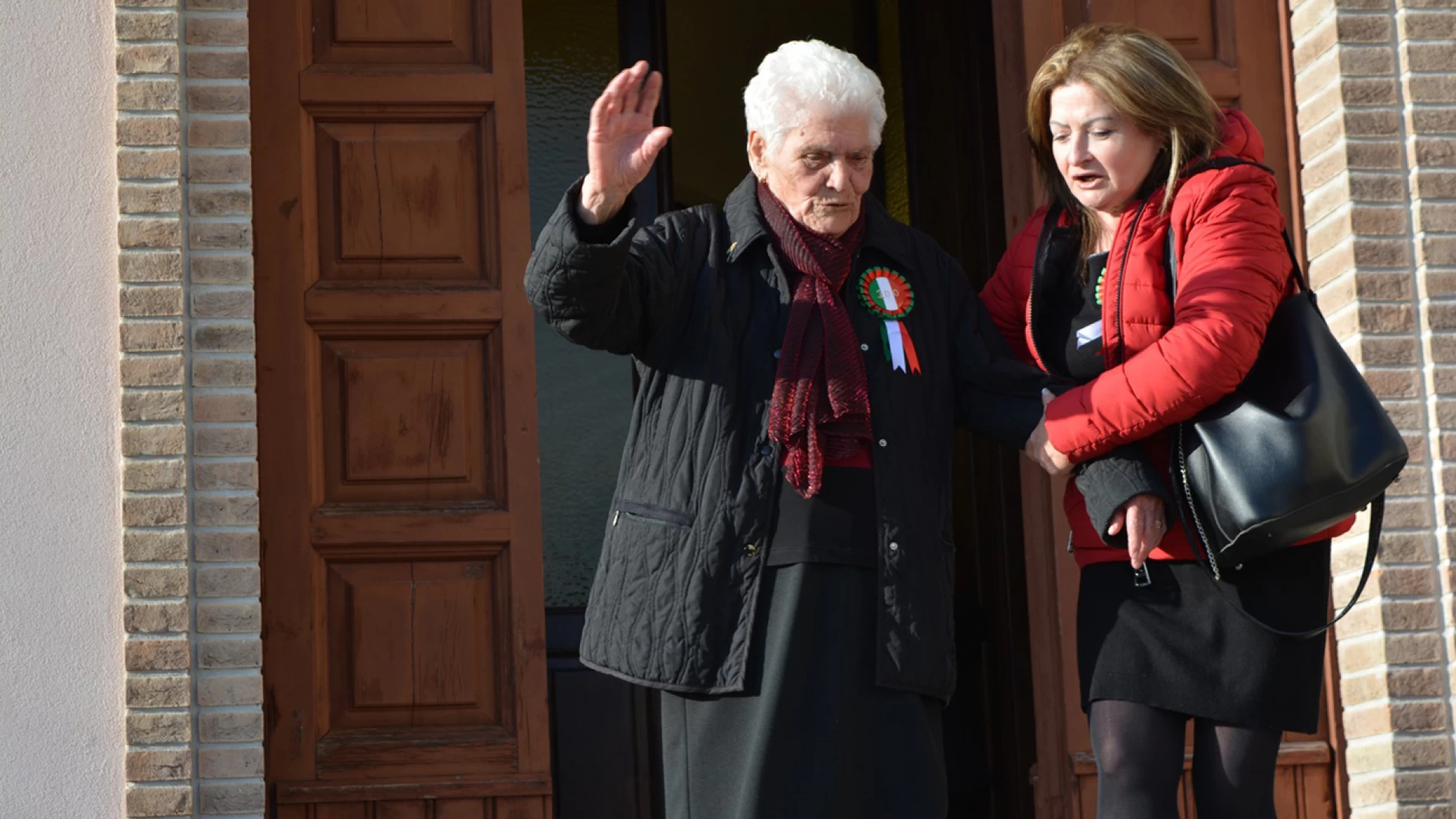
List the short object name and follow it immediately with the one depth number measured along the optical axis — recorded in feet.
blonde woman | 22.43
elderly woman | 22.17
